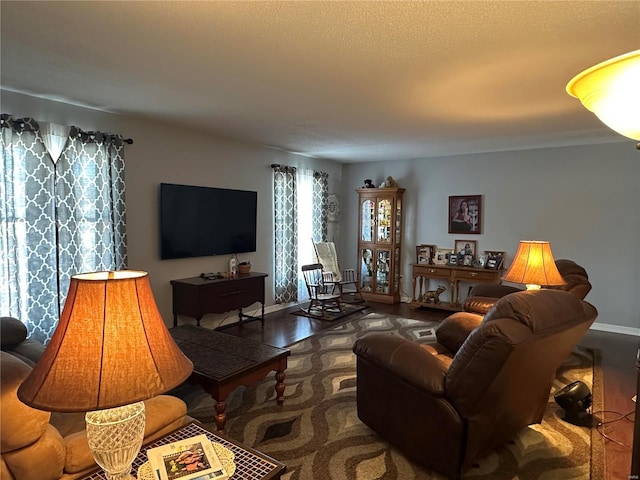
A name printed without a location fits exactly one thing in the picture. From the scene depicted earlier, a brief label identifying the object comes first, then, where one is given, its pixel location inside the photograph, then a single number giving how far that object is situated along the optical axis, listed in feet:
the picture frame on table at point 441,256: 20.02
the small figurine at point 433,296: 19.54
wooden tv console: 13.88
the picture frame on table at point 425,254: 20.40
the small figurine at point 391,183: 21.16
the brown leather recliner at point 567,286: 10.92
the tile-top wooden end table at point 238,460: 4.30
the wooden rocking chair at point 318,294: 18.10
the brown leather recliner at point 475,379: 5.77
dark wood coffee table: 8.03
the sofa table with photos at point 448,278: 18.01
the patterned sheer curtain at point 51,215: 10.29
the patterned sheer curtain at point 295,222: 18.83
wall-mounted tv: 14.15
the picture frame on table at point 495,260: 18.31
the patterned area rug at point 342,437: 7.09
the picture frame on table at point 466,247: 19.52
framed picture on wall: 19.35
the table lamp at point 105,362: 3.21
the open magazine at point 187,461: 4.09
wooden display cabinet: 21.08
